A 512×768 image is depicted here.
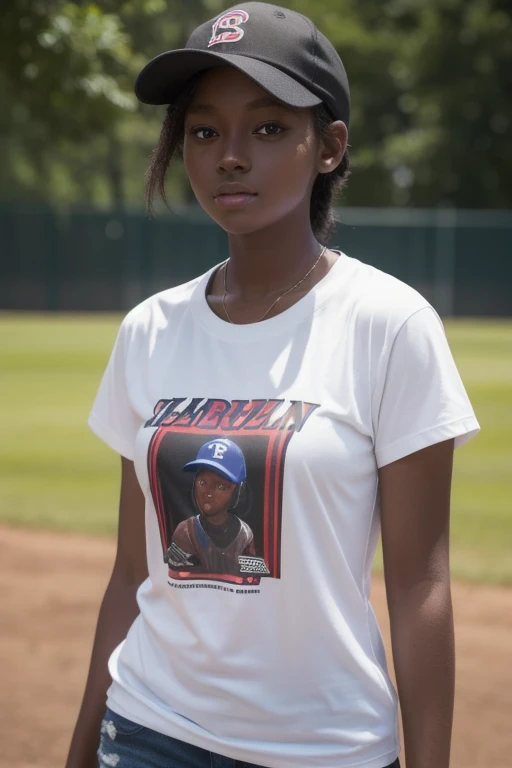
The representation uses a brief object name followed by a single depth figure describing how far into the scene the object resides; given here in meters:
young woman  4.18
